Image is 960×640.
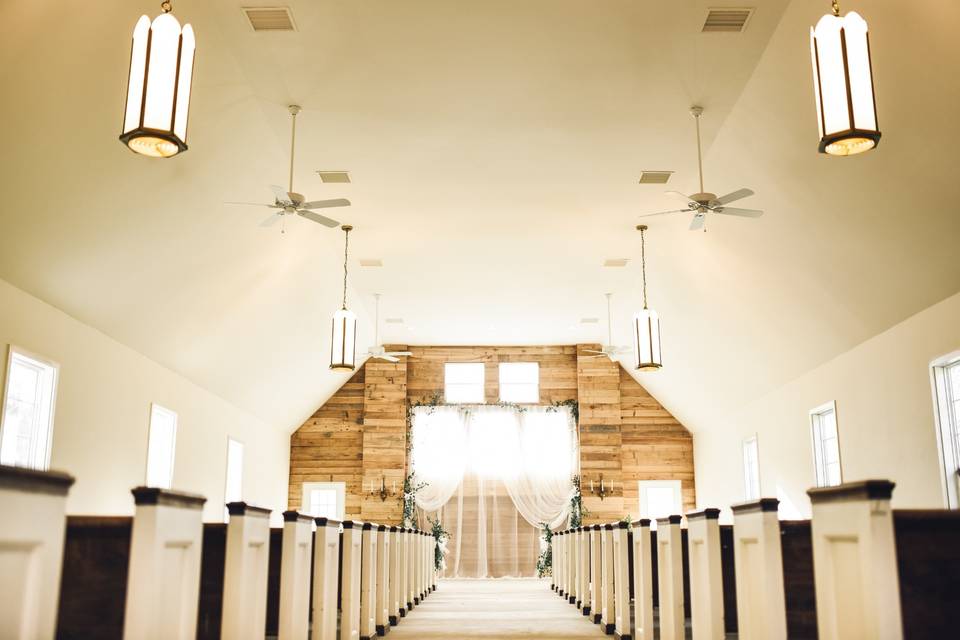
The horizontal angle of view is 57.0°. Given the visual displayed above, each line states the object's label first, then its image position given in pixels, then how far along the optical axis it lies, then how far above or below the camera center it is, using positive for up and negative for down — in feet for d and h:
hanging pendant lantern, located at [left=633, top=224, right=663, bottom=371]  31.63 +6.09
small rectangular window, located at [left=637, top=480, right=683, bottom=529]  50.98 +0.88
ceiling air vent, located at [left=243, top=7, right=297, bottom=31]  18.60 +10.28
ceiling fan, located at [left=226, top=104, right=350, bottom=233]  21.89 +7.55
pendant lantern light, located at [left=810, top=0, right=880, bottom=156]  11.37 +5.42
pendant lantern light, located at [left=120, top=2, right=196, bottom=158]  10.64 +5.02
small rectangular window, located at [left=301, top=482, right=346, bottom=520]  51.26 +0.79
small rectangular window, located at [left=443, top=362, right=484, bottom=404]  52.80 +7.58
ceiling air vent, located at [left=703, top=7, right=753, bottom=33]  18.62 +10.31
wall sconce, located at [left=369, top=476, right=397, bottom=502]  50.55 +1.06
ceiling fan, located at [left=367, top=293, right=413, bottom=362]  41.42 +7.36
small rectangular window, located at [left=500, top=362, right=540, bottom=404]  52.80 +7.59
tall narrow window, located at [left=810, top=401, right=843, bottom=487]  32.35 +2.43
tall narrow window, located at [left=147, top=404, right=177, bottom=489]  31.65 +2.33
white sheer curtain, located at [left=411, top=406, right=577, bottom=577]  50.85 +1.90
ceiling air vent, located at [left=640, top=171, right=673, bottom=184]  27.35 +10.22
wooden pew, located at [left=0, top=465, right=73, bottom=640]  6.68 -0.29
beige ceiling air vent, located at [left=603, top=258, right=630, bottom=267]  36.17 +10.04
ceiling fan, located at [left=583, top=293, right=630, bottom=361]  41.98 +7.54
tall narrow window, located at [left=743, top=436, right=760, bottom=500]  41.45 +1.95
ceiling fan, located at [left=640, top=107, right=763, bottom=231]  22.31 +7.63
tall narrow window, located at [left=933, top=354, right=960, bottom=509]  23.68 +2.51
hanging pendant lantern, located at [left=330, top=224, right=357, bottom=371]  30.32 +5.71
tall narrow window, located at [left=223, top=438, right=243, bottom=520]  41.42 +1.81
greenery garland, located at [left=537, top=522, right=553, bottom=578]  49.93 -2.69
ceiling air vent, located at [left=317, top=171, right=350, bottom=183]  27.07 +10.10
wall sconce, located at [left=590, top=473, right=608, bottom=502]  50.34 +1.19
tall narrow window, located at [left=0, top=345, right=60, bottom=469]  22.48 +2.60
